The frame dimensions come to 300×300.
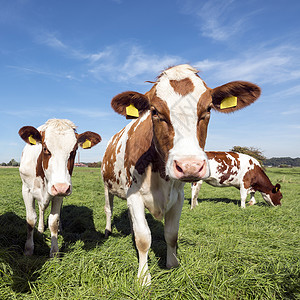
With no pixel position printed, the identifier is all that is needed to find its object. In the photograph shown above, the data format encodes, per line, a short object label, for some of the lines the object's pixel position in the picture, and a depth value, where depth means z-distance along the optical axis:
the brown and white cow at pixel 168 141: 2.31
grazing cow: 9.88
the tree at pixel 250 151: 36.37
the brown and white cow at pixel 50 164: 3.30
